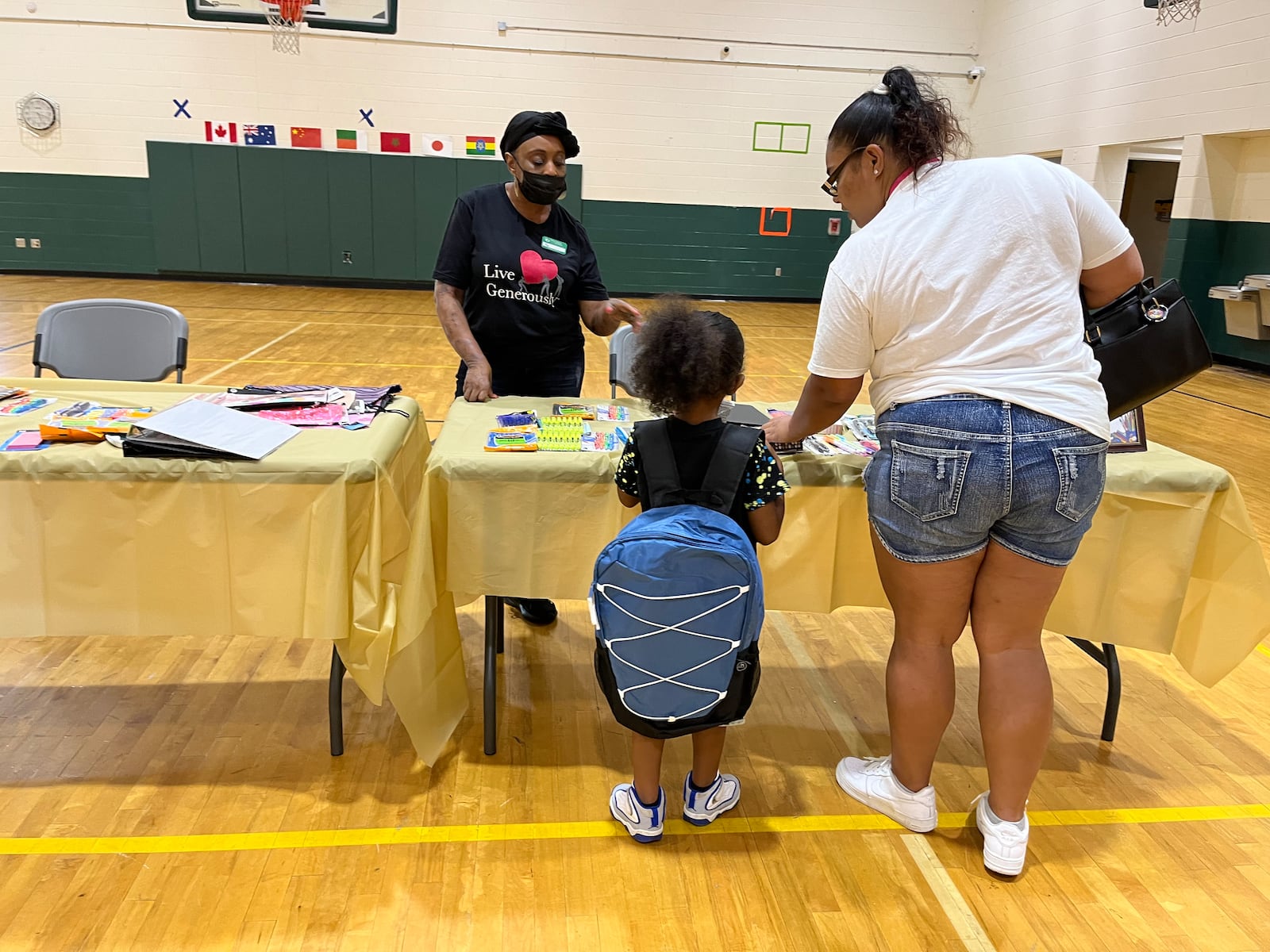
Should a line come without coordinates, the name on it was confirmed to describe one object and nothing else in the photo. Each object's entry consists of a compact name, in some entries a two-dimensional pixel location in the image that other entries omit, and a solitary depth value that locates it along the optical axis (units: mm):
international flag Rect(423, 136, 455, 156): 11008
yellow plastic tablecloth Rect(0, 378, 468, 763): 1738
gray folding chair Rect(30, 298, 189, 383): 2959
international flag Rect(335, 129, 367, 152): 10891
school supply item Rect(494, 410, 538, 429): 2145
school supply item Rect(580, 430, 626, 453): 1982
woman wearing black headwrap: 2420
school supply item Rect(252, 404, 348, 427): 2025
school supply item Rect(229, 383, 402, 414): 2143
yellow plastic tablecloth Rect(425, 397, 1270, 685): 1908
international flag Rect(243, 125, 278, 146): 10750
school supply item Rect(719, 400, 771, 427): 2104
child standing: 1530
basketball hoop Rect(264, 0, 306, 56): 9445
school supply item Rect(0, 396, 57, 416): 2010
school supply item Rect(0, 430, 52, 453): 1748
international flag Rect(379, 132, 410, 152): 10953
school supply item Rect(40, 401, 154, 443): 1802
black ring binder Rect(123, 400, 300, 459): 1756
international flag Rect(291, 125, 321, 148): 10820
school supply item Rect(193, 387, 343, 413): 2111
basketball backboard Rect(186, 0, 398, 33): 9453
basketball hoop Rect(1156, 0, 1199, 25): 7848
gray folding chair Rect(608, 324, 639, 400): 3122
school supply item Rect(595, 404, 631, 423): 2279
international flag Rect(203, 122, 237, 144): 10727
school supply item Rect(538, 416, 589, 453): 1984
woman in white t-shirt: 1438
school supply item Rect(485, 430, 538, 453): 1944
